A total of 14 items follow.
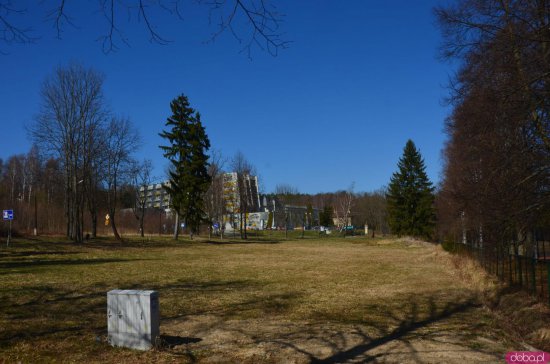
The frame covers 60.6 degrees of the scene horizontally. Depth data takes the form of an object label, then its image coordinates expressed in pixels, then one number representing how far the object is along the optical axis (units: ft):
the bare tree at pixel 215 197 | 206.28
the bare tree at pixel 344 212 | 286.87
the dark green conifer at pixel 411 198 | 207.21
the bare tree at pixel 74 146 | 121.39
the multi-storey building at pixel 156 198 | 173.52
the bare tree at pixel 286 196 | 380.54
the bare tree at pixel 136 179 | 160.23
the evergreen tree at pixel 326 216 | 376.27
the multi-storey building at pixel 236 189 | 210.79
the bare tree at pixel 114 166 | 144.56
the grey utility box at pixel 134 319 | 23.91
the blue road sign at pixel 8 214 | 91.30
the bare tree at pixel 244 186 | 208.74
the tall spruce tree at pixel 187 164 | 157.07
